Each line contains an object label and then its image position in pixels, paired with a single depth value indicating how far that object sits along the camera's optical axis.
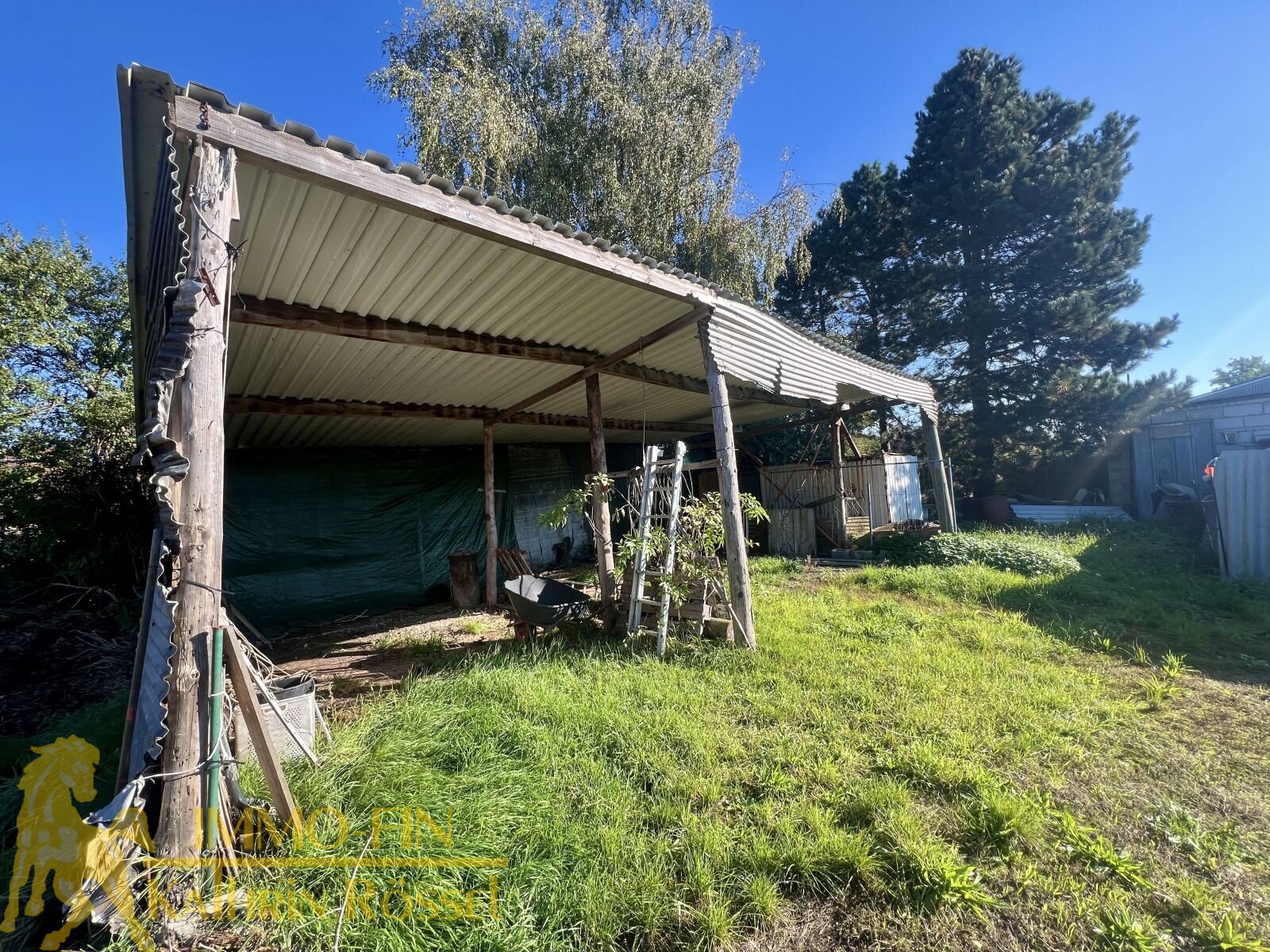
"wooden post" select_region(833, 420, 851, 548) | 8.59
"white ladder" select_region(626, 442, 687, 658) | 3.98
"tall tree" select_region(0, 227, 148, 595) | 5.75
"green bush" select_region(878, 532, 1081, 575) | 6.04
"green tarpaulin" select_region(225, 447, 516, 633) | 6.68
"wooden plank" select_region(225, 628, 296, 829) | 1.68
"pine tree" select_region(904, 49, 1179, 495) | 12.62
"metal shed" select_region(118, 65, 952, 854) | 1.71
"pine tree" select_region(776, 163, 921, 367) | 15.02
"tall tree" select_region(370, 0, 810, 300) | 7.89
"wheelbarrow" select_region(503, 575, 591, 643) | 4.16
